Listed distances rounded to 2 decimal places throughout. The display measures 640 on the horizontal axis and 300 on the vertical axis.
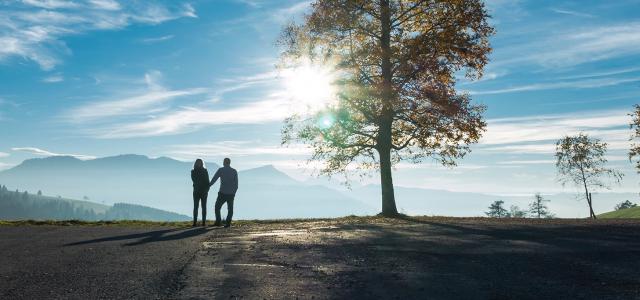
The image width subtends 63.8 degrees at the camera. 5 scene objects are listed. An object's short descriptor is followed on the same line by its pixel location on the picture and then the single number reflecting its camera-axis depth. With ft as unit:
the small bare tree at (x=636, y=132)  154.65
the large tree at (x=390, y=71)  82.28
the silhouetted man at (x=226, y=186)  69.46
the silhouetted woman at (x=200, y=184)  70.95
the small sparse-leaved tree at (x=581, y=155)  182.19
